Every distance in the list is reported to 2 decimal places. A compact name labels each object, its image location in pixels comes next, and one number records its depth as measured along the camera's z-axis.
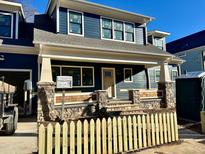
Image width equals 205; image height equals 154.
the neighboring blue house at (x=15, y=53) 12.13
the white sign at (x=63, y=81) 7.95
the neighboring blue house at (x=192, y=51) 23.52
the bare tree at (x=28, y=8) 24.93
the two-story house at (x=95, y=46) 11.07
